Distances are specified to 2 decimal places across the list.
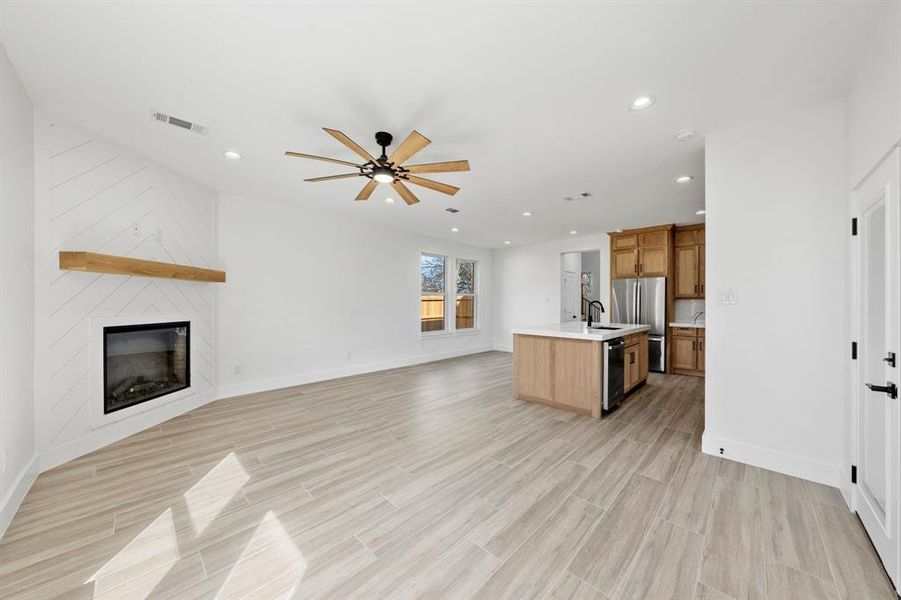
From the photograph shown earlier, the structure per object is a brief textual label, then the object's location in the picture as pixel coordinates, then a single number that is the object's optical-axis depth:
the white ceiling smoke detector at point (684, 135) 2.79
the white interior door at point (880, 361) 1.57
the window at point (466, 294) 8.26
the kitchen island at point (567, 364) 3.79
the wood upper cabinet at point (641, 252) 6.10
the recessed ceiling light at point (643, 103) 2.34
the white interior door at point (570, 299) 7.91
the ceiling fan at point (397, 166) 2.30
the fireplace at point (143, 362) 3.23
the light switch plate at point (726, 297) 2.74
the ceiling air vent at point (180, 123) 2.65
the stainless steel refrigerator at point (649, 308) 6.08
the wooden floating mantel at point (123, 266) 2.70
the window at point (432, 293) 7.42
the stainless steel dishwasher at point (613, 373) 3.83
